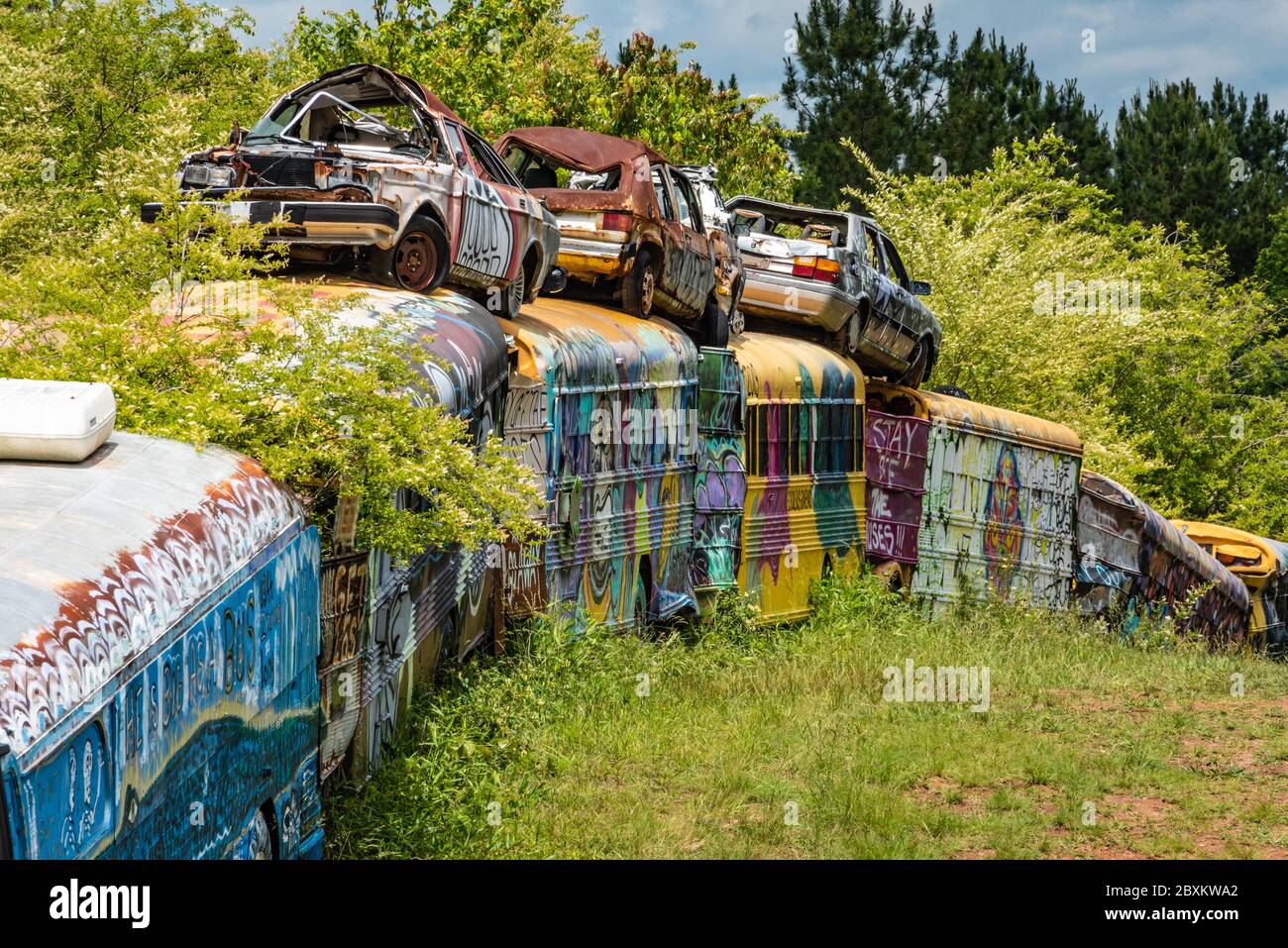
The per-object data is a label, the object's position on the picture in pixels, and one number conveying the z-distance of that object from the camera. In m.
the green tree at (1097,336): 28.06
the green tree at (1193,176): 55.00
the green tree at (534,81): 27.83
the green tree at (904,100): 54.84
